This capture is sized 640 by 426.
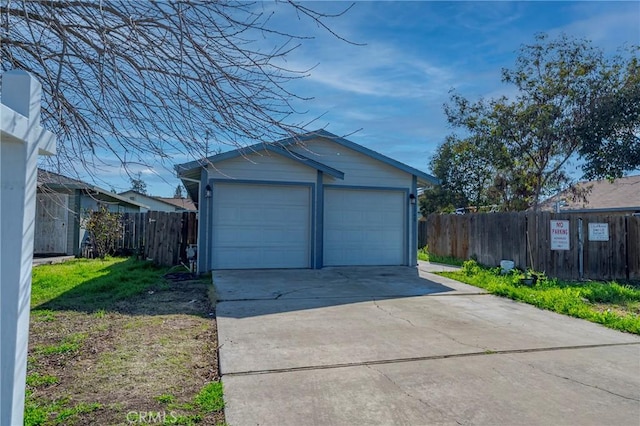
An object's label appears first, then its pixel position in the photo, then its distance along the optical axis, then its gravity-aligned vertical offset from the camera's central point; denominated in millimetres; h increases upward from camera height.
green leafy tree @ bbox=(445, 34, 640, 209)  14359 +4608
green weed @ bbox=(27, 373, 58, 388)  3678 -1333
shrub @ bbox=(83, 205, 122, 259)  14922 +1
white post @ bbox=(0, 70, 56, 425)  1542 -4
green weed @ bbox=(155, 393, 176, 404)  3363 -1346
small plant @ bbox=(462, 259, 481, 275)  11658 -968
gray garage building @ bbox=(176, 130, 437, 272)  10766 +601
